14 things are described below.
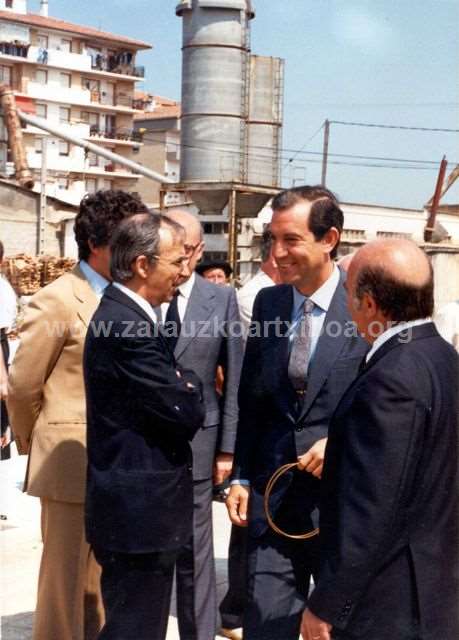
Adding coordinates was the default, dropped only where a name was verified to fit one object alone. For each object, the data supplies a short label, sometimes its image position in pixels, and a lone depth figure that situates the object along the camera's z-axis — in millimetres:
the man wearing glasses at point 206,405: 4395
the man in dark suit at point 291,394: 3467
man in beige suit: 3887
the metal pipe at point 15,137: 39250
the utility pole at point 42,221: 34031
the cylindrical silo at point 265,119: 41406
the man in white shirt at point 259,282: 5143
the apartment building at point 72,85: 75938
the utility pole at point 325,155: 50116
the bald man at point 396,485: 2480
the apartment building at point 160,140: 83312
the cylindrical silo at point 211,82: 37125
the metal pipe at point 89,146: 45672
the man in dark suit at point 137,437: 3203
